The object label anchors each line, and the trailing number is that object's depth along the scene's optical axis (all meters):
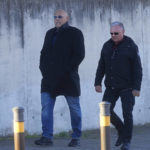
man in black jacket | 17.36
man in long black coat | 18.05
